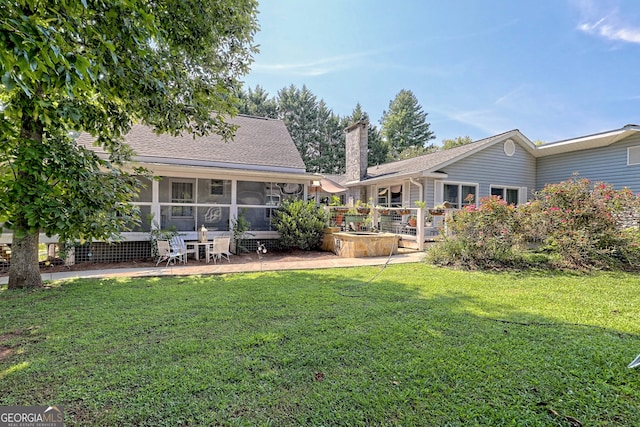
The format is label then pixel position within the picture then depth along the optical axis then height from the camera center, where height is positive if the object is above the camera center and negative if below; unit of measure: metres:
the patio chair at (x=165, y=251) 7.79 -1.00
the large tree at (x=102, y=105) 3.39 +1.70
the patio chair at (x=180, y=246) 8.07 -0.89
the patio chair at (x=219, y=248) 8.33 -0.95
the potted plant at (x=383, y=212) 12.15 +0.16
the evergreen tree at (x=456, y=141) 40.28 +10.53
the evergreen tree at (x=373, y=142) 33.39 +8.69
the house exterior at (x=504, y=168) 11.70 +2.20
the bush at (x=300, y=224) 9.91 -0.30
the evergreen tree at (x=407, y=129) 38.72 +11.65
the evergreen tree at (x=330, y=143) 34.16 +8.71
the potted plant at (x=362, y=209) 10.84 +0.25
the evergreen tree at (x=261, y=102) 33.12 +13.05
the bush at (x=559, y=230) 6.86 -0.32
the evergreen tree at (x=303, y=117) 34.38 +11.68
